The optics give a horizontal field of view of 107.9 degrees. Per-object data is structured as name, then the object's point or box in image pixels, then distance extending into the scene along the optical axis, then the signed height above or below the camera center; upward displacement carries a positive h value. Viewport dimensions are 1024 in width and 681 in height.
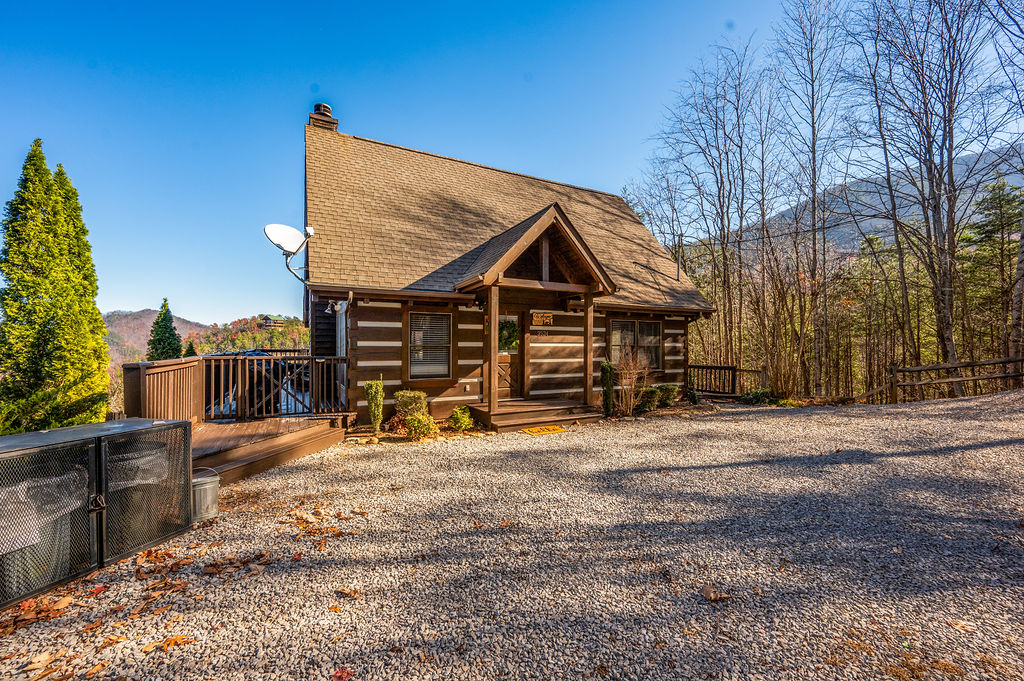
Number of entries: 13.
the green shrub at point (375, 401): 7.93 -1.00
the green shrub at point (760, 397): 12.25 -1.61
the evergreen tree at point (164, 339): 13.80 +0.69
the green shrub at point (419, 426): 7.64 -1.49
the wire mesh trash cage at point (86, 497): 2.68 -1.16
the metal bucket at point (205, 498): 4.12 -1.58
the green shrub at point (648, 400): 10.39 -1.41
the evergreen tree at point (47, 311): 5.14 +0.69
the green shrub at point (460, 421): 8.34 -1.53
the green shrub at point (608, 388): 9.79 -0.99
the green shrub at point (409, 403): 7.94 -1.05
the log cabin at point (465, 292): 8.45 +1.50
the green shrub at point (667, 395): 11.02 -1.34
